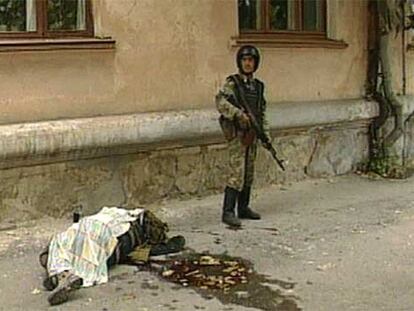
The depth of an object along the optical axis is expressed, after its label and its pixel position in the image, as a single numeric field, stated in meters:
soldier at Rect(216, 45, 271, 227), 6.76
